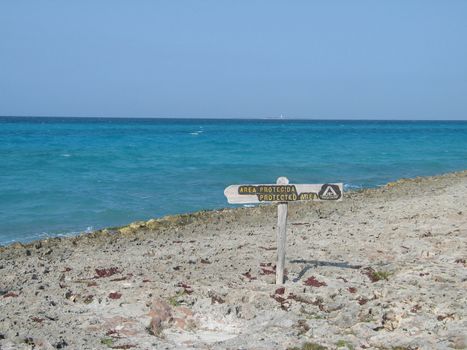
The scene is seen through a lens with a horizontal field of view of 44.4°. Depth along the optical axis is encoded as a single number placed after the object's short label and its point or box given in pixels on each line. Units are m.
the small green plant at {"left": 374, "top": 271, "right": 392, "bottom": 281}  7.64
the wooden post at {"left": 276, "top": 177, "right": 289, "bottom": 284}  7.45
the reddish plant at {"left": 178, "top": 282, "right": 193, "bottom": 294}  7.14
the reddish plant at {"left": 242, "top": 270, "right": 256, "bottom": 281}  7.78
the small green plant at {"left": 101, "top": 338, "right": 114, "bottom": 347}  5.76
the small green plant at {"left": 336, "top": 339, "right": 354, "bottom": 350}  5.62
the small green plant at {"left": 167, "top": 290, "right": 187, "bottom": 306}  6.78
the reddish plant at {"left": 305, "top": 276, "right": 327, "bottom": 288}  7.38
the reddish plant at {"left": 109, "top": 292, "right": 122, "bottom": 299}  7.03
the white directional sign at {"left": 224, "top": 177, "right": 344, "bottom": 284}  7.27
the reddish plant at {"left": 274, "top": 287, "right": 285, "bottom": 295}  7.11
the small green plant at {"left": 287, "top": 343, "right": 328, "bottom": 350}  5.61
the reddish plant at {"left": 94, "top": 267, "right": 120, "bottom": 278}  8.12
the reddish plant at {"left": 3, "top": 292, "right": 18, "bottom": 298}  7.19
